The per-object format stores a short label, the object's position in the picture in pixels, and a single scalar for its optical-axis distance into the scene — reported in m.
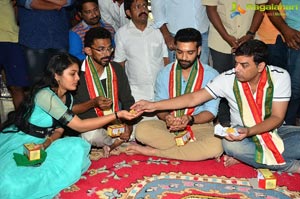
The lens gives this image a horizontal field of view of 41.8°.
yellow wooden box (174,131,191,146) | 3.85
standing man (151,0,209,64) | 4.56
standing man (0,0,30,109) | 4.48
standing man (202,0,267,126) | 4.42
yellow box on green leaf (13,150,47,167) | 3.25
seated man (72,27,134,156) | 4.18
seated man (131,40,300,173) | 3.62
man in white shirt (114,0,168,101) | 4.66
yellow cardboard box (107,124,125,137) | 4.03
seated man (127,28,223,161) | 3.96
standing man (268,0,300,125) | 4.25
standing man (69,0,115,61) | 4.64
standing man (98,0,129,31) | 4.96
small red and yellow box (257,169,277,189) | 3.35
